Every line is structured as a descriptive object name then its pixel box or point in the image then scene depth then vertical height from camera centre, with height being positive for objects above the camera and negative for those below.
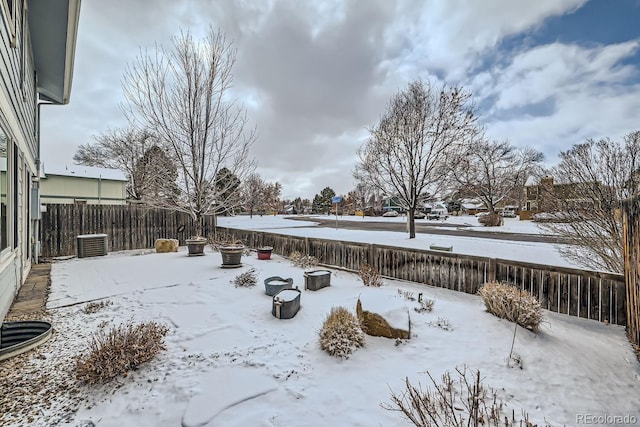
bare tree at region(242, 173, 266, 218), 27.42 +2.14
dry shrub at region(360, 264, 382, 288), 5.87 -1.40
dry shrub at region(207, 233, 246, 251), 10.03 -1.10
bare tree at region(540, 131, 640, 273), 5.15 +0.32
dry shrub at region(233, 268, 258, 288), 5.65 -1.41
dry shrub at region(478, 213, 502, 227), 20.47 -0.64
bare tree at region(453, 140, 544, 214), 24.33 +3.83
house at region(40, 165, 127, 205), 15.81 +1.65
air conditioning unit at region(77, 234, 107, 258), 8.82 -1.03
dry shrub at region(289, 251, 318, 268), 7.58 -1.35
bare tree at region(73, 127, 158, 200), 22.72 +5.13
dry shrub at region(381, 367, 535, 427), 1.94 -1.58
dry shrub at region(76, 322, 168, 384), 2.43 -1.34
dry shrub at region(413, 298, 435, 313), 4.29 -1.49
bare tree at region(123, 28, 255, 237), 8.79 +3.34
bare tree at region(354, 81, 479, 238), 11.30 +3.11
